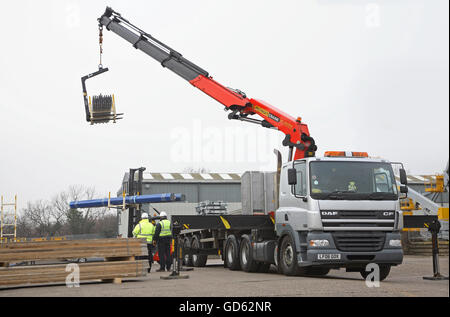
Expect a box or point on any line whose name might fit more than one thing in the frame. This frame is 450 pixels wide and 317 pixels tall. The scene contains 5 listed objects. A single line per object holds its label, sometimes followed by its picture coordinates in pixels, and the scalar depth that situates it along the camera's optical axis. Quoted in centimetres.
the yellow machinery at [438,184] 2780
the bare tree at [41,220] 5953
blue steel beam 2619
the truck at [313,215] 1259
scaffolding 2923
